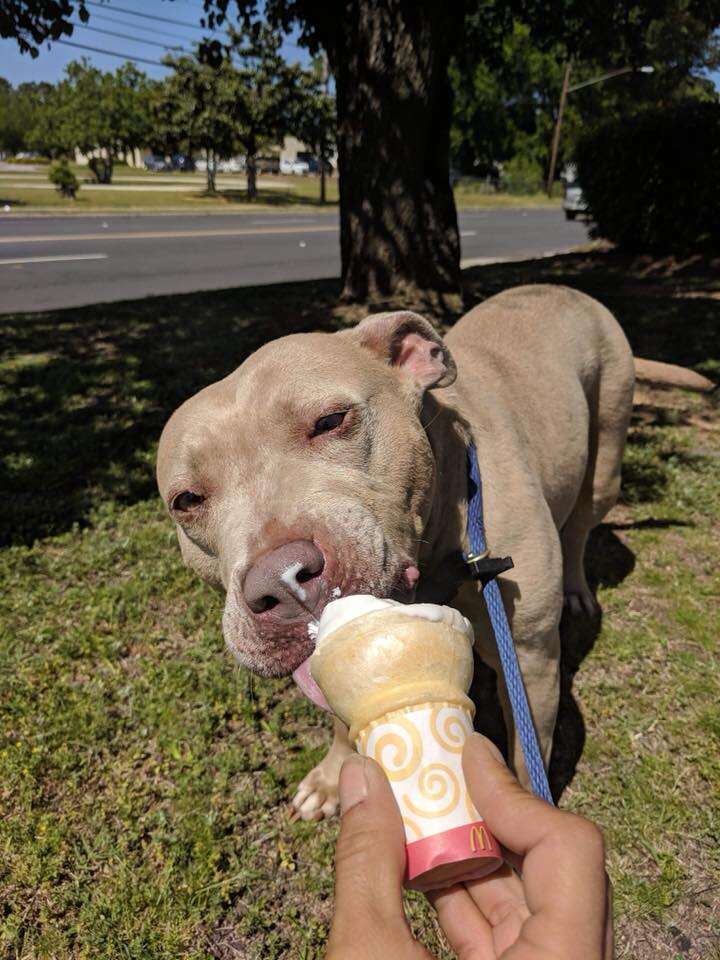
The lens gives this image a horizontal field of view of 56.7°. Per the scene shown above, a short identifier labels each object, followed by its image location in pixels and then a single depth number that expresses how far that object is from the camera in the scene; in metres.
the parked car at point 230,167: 89.44
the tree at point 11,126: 83.50
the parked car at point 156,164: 82.64
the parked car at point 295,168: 87.75
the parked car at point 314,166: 88.06
